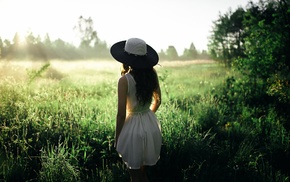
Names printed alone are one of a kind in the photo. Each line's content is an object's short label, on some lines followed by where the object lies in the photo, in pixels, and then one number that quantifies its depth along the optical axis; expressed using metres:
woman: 2.37
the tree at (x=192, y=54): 74.78
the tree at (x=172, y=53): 79.32
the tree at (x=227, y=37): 23.16
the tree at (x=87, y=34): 57.84
